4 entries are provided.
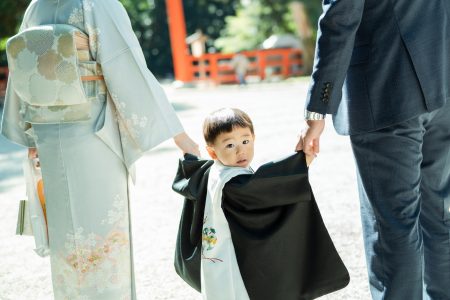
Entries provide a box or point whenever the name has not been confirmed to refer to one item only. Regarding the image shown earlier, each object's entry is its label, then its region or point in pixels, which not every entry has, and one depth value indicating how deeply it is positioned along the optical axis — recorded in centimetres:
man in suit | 271
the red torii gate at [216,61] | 2291
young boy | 275
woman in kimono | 289
